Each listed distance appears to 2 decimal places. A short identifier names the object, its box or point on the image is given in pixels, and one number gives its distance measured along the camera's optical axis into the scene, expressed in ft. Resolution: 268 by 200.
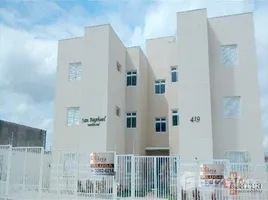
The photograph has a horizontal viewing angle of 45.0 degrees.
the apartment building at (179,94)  64.64
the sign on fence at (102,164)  43.57
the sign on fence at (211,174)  43.88
